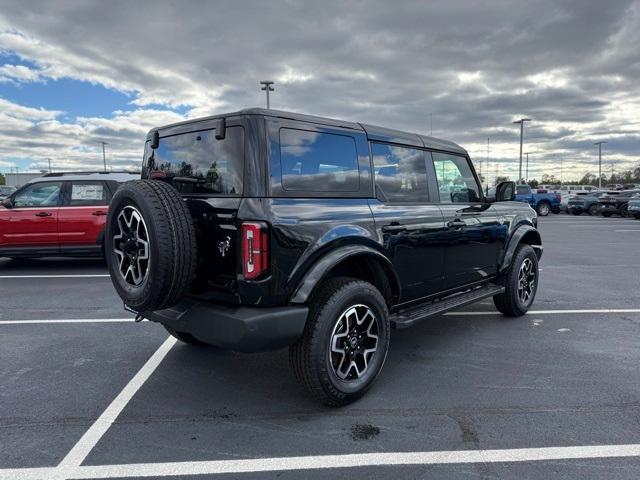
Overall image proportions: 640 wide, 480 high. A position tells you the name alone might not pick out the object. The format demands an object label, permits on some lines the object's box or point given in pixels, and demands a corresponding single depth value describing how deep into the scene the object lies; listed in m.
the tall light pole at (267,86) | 20.50
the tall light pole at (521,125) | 39.66
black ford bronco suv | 2.89
